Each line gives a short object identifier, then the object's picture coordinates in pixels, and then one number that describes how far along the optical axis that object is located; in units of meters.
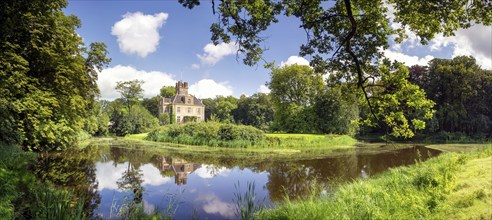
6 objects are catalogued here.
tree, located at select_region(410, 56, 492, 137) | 33.78
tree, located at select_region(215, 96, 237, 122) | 62.58
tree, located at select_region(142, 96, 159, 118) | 73.52
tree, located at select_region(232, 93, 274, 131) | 58.97
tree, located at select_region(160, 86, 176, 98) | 79.62
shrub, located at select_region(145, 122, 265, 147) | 22.94
